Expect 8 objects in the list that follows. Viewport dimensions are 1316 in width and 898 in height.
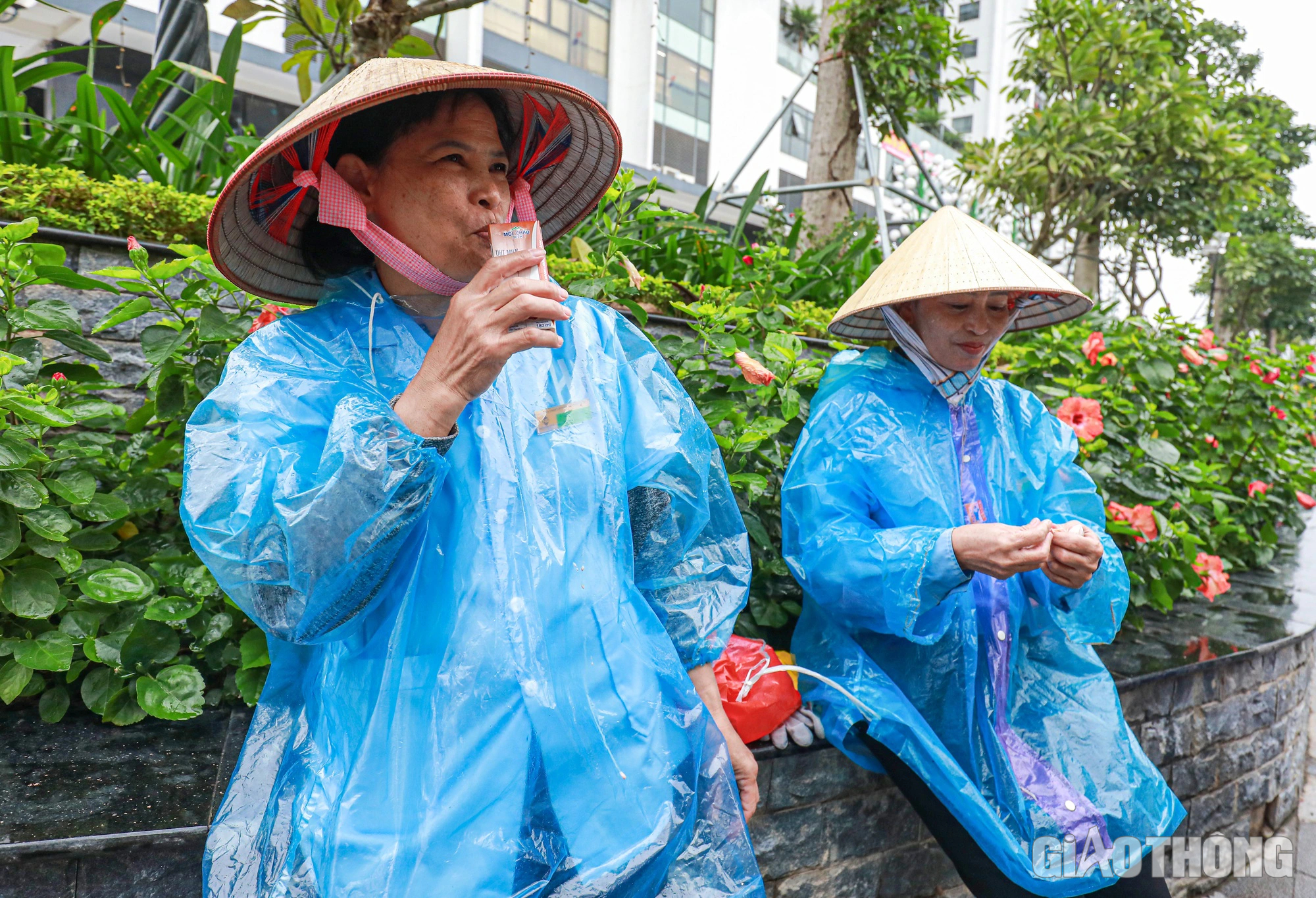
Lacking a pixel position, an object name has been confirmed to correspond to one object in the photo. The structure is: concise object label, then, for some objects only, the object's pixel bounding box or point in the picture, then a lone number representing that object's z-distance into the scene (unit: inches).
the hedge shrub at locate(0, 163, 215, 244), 119.1
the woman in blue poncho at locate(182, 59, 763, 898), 42.9
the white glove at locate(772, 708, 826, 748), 82.9
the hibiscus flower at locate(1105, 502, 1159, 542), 123.4
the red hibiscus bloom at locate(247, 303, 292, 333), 85.5
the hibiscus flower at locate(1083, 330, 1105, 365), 151.3
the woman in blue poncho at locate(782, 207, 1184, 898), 72.3
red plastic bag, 79.7
